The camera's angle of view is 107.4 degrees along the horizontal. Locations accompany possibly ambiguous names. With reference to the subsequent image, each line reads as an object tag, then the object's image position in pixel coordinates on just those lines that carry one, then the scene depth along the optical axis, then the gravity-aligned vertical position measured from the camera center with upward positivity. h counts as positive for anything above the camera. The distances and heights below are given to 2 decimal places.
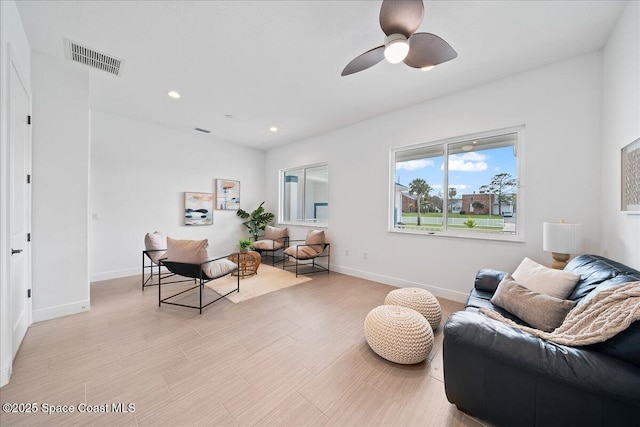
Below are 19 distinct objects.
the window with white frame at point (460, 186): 3.04 +0.42
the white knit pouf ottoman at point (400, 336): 1.88 -1.01
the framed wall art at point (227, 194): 5.59 +0.43
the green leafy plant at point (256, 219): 6.01 -0.17
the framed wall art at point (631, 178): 1.74 +0.30
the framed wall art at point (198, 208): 5.09 +0.08
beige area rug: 3.46 -1.20
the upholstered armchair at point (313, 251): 4.57 -0.77
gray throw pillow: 1.56 -0.66
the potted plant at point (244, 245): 5.12 -0.72
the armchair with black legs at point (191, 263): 2.88 -0.64
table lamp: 2.28 -0.25
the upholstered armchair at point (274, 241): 5.37 -0.68
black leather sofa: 0.99 -0.76
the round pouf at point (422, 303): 2.38 -0.92
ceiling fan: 1.56 +1.33
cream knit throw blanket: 1.04 -0.50
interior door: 1.88 +0.06
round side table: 4.25 -0.94
